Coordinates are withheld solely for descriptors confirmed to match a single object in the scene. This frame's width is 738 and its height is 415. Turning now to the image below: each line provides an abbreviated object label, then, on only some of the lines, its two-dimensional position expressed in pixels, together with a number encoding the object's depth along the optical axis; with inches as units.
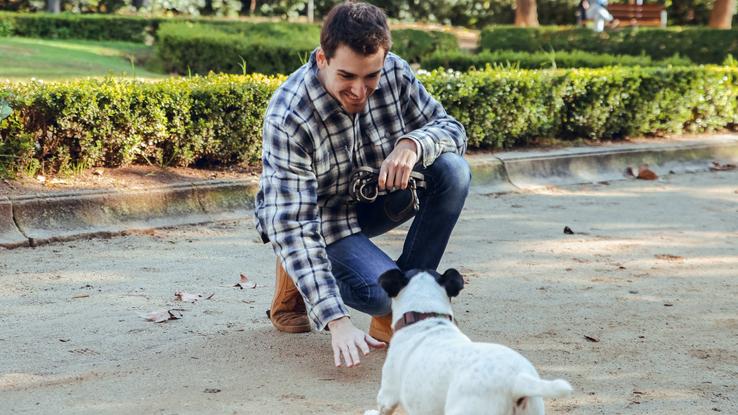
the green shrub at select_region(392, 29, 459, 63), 738.8
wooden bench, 1032.8
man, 148.6
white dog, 111.0
